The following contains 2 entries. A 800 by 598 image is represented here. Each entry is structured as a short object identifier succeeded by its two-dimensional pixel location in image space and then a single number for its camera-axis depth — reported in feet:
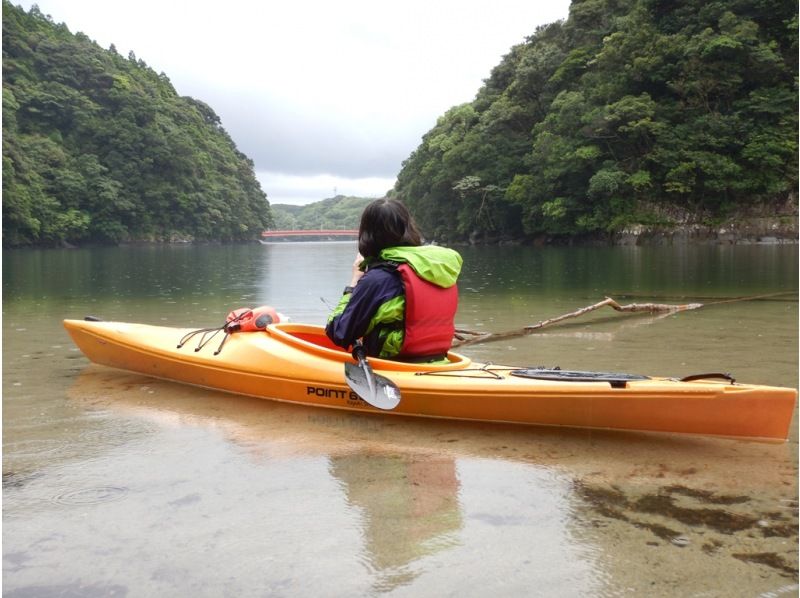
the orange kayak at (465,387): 10.28
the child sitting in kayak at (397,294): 12.05
